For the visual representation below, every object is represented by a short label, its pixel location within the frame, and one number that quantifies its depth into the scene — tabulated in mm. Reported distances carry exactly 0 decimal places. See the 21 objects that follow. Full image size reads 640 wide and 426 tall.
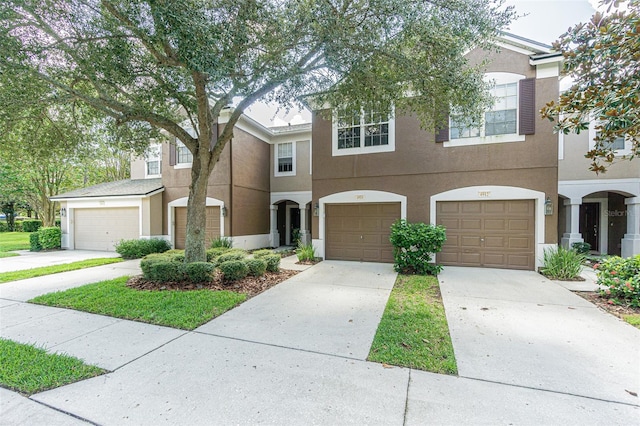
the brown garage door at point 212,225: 12578
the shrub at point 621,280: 5262
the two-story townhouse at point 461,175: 8297
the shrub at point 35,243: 13633
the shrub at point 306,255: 10016
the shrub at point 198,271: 6617
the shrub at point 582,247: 11367
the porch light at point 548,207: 8180
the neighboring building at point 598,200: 10797
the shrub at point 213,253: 8289
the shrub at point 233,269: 6738
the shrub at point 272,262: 8016
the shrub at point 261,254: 8035
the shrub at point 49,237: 13641
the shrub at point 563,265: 7406
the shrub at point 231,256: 7582
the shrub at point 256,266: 7323
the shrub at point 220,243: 11364
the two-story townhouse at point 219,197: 12531
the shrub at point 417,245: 7926
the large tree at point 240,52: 4840
